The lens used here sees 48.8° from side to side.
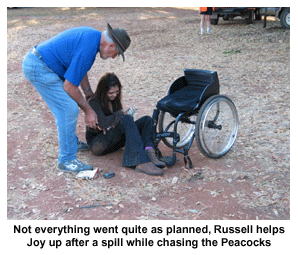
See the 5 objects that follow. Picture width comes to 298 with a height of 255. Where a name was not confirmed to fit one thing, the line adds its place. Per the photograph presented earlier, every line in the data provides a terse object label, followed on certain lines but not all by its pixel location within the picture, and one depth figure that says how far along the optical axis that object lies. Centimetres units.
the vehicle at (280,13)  1240
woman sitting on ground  409
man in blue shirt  343
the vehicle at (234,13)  1441
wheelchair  406
